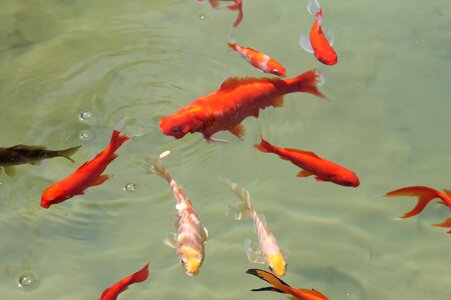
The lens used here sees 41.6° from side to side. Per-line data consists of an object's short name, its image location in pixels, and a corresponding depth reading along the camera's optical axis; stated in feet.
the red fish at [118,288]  9.27
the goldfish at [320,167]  9.72
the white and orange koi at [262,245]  9.30
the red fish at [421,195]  10.03
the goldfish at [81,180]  9.33
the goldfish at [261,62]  11.38
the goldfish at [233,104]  9.71
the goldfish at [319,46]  11.59
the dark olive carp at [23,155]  9.68
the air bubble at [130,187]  12.04
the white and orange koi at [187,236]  9.04
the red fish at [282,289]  9.00
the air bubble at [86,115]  13.09
